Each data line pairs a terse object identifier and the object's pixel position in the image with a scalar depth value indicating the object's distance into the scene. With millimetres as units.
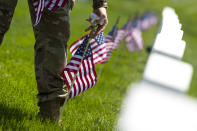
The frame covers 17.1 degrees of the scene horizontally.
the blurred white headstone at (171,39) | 3493
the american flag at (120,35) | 20059
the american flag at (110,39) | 16898
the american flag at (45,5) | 6321
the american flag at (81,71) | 7046
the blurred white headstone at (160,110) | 2791
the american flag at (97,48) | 11255
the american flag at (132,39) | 24943
